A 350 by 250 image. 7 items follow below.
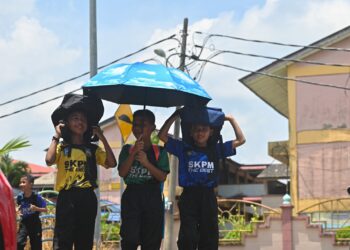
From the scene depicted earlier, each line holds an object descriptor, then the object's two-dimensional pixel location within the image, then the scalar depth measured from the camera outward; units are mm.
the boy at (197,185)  5934
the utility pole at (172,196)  14566
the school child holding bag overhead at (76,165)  5566
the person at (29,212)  9688
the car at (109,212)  16389
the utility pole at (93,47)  10656
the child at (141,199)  5727
